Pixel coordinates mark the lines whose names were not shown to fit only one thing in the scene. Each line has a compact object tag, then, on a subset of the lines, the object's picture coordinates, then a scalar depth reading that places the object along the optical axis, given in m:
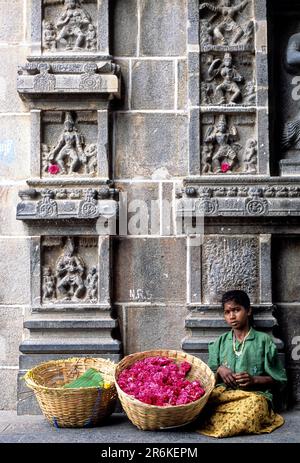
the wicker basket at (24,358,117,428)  4.79
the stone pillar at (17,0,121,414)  5.64
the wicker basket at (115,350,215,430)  4.57
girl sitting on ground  4.75
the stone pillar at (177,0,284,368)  5.64
